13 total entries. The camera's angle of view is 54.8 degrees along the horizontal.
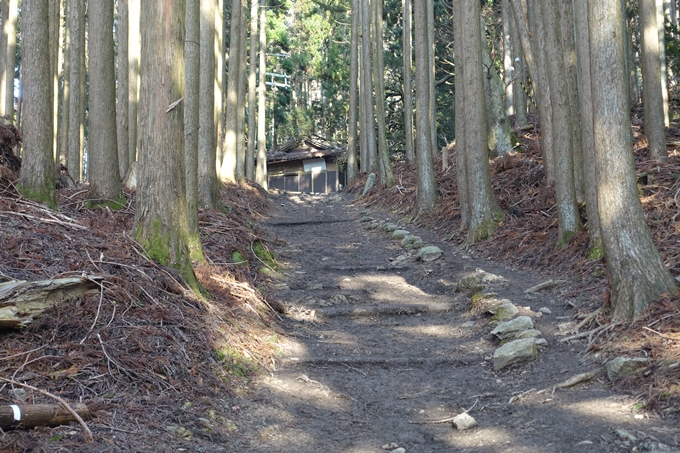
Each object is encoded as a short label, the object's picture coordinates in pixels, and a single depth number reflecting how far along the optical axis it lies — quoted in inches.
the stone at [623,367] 203.3
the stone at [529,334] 265.9
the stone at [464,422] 200.7
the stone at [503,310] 296.7
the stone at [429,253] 443.5
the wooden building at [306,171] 1631.4
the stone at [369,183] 951.4
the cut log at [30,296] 188.2
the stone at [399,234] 532.4
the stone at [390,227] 569.3
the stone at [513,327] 275.3
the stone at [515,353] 247.9
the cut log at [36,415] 147.3
